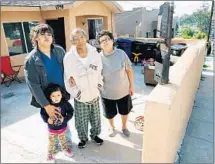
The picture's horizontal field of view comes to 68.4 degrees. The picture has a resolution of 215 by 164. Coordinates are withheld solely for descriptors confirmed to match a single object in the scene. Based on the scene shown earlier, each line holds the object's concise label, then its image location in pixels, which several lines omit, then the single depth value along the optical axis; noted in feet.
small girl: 5.40
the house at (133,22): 44.03
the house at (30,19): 15.82
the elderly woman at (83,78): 5.63
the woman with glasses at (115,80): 6.40
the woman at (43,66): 5.08
